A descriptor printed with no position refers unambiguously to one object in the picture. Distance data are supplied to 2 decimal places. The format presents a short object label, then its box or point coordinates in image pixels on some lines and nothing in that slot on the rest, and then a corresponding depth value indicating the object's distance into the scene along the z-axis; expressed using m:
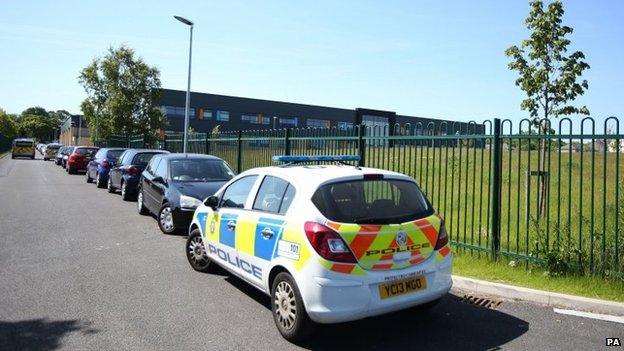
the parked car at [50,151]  50.28
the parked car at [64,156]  34.44
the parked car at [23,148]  51.84
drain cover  5.62
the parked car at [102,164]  18.77
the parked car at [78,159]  27.16
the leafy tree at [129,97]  33.91
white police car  4.18
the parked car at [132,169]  14.50
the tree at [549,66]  9.40
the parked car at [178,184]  9.29
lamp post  19.94
